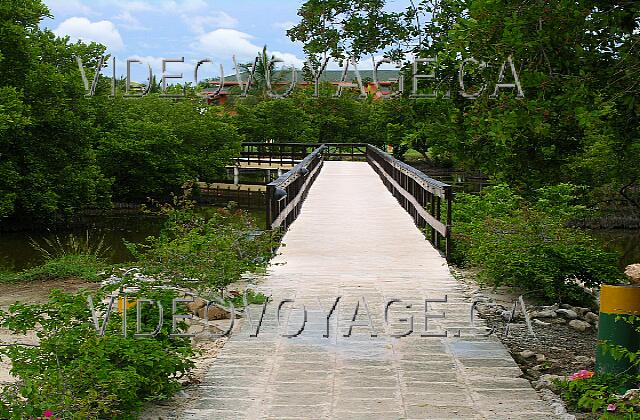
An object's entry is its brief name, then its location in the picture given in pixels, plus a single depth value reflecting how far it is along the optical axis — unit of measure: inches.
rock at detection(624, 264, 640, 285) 534.4
